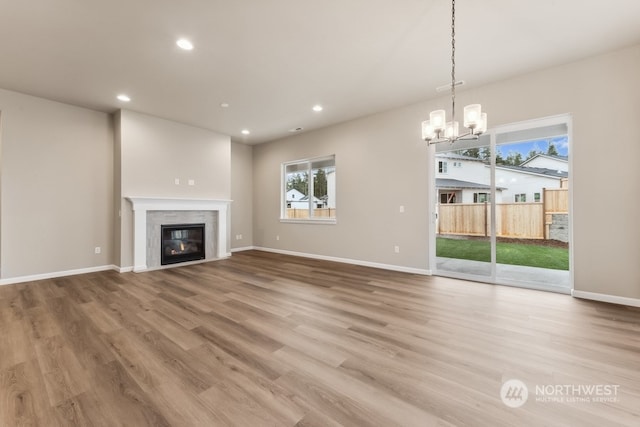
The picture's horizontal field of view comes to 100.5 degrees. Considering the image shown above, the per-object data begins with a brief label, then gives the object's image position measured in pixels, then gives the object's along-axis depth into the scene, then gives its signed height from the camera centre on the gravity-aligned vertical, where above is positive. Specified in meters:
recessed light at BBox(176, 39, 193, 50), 2.94 +1.90
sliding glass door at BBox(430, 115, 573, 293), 3.89 +0.20
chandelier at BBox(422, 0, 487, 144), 2.57 +0.92
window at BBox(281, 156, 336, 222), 6.25 +0.59
